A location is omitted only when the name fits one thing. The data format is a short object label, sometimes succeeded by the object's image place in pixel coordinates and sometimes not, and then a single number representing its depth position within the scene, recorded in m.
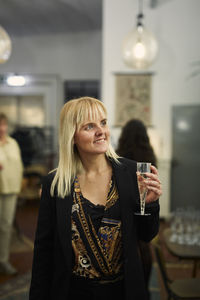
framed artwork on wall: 6.26
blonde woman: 1.42
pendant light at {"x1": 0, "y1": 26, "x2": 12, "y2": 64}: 3.89
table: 2.48
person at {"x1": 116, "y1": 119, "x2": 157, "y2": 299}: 2.47
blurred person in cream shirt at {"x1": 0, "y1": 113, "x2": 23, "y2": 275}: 3.79
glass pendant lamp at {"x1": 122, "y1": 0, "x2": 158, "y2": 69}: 4.68
